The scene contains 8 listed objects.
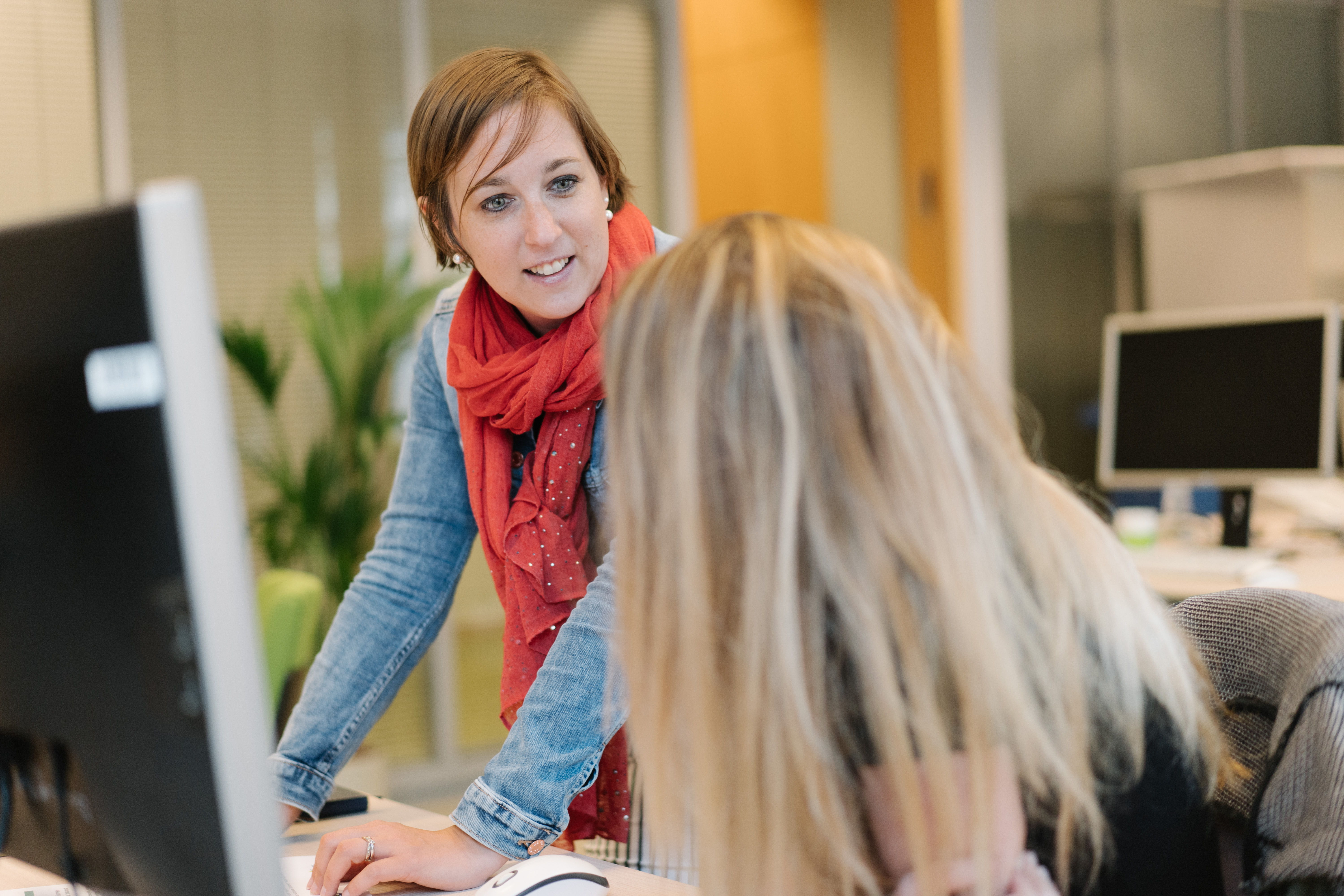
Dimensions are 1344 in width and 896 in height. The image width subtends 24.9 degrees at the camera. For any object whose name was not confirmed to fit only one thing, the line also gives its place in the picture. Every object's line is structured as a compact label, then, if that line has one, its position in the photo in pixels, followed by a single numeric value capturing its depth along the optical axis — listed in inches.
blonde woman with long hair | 81.1
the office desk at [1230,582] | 141.1
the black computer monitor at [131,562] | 75.4
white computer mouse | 90.7
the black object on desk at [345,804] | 101.3
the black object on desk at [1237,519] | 164.5
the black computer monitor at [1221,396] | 160.2
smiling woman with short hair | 98.7
